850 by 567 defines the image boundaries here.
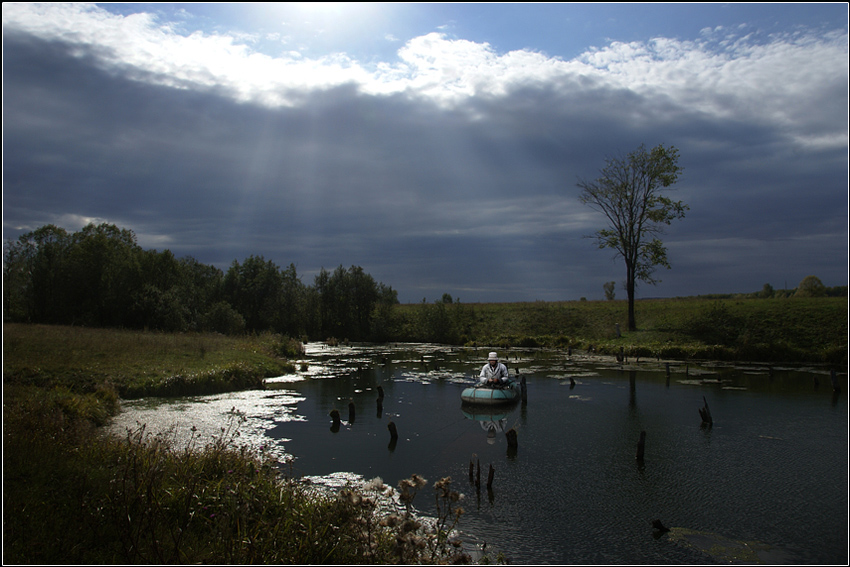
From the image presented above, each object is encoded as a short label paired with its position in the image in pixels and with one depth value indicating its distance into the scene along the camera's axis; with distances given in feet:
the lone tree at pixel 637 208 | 146.92
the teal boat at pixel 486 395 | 61.00
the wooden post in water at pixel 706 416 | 56.54
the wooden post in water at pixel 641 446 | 44.02
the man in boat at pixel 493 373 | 63.52
